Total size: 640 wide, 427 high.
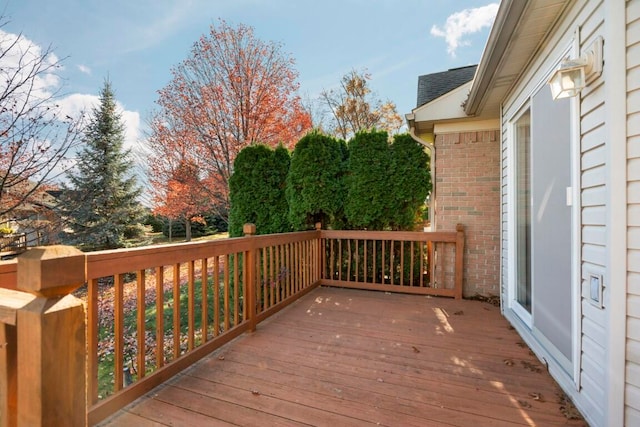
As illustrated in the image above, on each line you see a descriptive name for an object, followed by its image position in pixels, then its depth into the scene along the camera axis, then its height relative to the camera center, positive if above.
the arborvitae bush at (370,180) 4.55 +0.52
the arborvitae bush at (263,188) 5.25 +0.48
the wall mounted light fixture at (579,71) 1.62 +0.81
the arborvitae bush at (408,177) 4.44 +0.56
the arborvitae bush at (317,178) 4.77 +0.59
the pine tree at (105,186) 10.26 +1.06
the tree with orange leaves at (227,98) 7.88 +3.17
